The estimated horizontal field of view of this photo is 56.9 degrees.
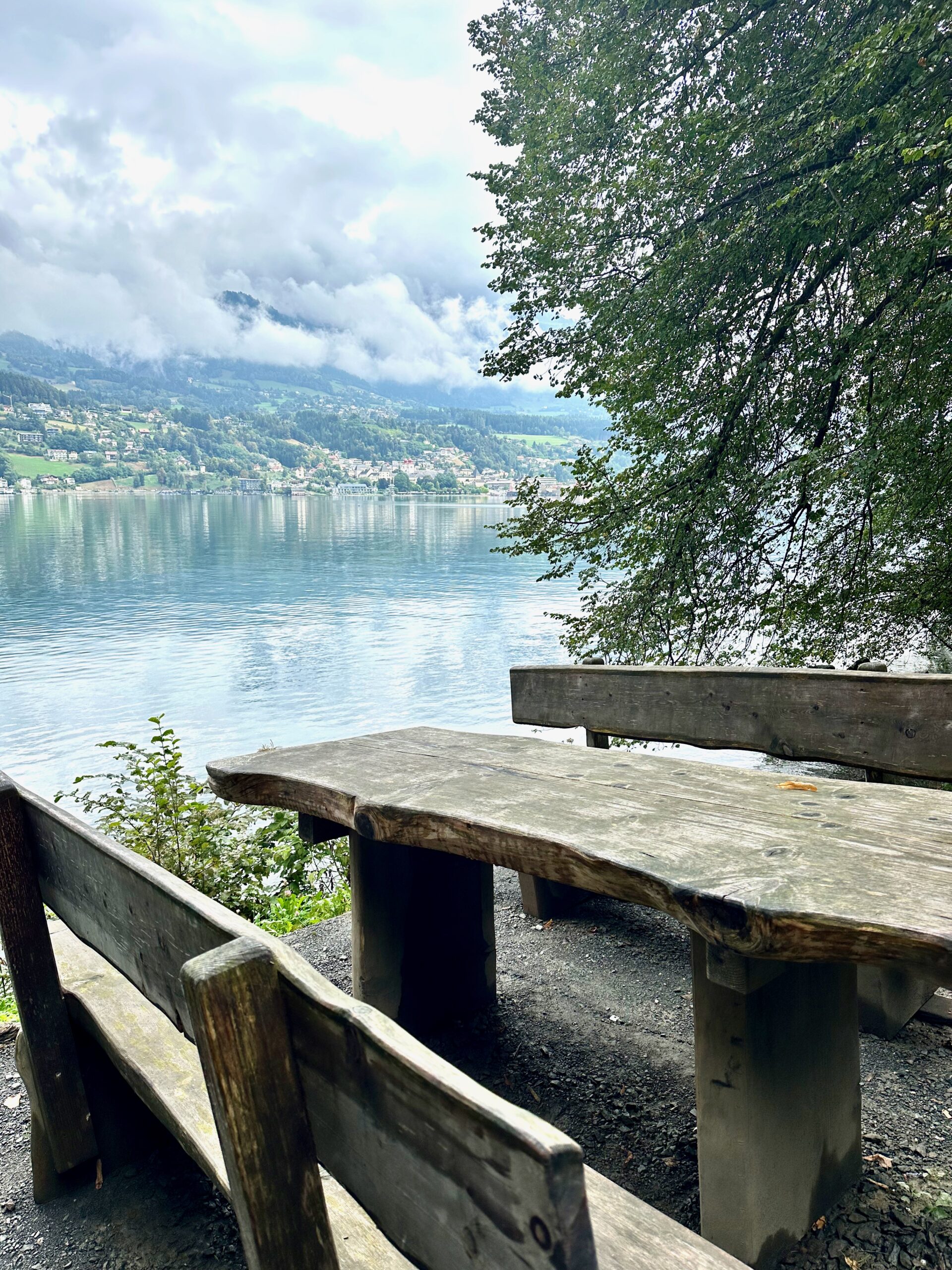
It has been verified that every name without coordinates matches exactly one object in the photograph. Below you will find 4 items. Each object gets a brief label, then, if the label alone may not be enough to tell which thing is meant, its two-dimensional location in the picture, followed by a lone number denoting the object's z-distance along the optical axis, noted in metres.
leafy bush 5.48
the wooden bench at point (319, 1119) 0.78
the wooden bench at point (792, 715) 2.73
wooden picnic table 1.45
